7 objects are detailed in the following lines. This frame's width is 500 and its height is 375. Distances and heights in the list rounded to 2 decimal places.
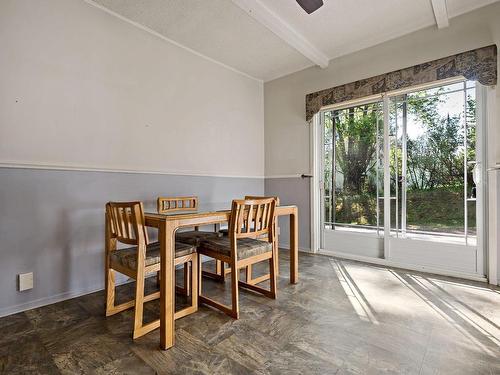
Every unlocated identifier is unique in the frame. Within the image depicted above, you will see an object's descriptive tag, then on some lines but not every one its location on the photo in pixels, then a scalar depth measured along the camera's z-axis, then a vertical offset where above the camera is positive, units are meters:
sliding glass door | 2.65 +0.05
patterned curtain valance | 2.40 +1.12
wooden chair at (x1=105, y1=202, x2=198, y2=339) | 1.62 -0.47
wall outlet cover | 1.95 -0.69
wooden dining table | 1.53 -0.48
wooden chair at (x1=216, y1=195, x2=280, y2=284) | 2.43 -0.87
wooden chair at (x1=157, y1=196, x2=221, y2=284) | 2.17 -0.23
